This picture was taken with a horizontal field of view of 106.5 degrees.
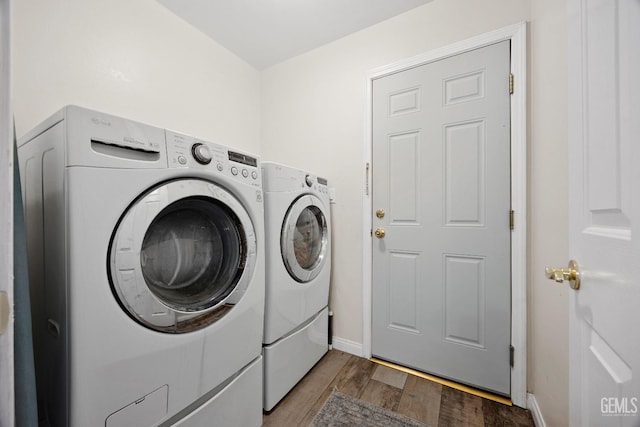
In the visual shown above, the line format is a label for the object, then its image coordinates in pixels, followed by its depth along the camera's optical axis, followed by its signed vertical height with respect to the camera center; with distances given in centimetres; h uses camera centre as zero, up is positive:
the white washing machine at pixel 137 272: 60 -19
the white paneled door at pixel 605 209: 36 +0
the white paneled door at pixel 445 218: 129 -4
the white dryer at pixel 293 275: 118 -35
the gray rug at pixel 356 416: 112 -100
